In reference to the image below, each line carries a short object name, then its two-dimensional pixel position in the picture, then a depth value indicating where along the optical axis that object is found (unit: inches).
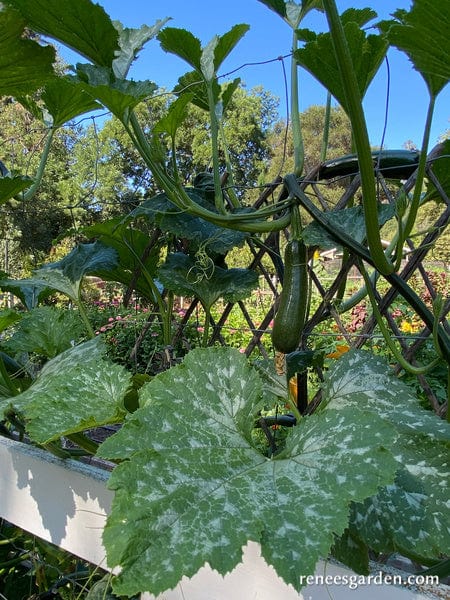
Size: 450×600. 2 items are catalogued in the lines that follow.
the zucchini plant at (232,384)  14.8
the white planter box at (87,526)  19.4
